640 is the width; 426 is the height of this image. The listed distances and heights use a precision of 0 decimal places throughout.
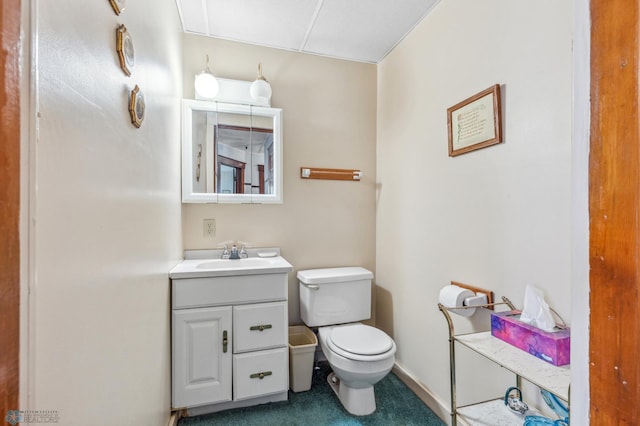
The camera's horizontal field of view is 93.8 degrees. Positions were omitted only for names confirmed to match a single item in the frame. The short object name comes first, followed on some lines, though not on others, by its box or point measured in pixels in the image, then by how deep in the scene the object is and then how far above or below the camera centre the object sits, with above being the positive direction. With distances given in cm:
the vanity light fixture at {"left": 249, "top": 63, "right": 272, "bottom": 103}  206 +86
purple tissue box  99 -45
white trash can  190 -98
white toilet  161 -74
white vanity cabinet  160 -71
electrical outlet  205 -11
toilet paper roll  143 -41
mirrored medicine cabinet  198 +42
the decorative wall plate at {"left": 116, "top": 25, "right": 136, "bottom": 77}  84 +48
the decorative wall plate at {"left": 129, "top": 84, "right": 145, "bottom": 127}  94 +35
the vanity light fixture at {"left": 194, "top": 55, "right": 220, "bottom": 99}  197 +84
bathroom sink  162 -32
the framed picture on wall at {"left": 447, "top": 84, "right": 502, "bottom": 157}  135 +45
